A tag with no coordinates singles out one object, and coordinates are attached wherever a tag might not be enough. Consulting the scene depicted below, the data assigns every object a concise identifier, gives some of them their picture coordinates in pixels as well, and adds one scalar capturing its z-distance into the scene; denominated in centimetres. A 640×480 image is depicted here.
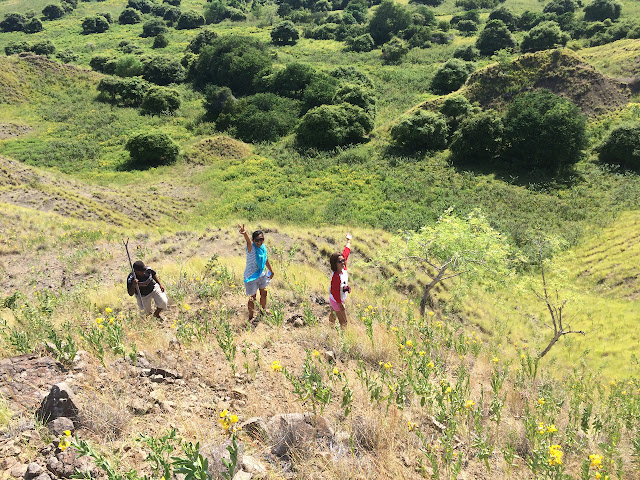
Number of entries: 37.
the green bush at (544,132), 2305
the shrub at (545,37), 4441
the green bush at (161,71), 4538
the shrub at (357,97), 3412
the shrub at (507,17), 5568
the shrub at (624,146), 2244
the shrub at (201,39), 5441
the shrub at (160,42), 6009
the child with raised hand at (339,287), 614
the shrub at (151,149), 2762
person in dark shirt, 612
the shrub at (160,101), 3781
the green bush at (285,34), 6109
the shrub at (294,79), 3988
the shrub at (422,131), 2756
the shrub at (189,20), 7050
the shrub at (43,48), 5425
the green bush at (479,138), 2519
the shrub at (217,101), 3759
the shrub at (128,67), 4525
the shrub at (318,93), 3631
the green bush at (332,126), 3003
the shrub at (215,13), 7594
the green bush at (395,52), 5141
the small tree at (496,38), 4772
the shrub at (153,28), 6569
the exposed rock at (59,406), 324
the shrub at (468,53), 4644
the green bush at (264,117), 3344
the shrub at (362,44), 5756
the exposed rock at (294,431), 318
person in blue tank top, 642
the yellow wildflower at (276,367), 354
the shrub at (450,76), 3794
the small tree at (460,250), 984
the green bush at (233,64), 4306
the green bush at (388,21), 6044
